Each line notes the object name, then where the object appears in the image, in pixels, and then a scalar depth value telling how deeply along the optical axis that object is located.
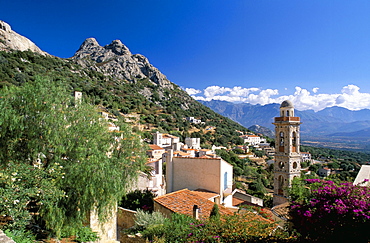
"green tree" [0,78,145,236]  7.18
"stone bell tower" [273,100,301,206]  18.94
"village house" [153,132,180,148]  53.16
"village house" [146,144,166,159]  41.46
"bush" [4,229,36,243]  5.69
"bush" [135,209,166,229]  8.74
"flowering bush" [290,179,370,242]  3.95
